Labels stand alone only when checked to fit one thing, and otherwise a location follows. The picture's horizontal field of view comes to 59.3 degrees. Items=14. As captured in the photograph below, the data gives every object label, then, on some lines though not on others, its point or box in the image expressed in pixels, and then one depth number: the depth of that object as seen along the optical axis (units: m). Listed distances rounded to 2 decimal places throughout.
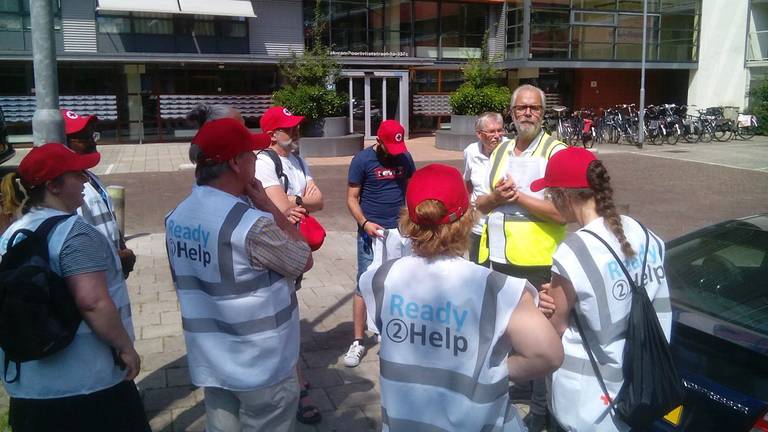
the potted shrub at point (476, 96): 20.41
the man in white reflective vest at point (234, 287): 2.53
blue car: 2.55
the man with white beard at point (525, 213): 3.80
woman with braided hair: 2.44
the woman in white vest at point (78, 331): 2.56
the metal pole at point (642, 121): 21.74
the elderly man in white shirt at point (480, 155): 4.68
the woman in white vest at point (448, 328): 2.06
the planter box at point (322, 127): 19.38
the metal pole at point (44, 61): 4.29
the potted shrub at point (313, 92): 19.09
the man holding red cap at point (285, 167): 4.03
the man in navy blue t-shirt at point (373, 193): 4.93
